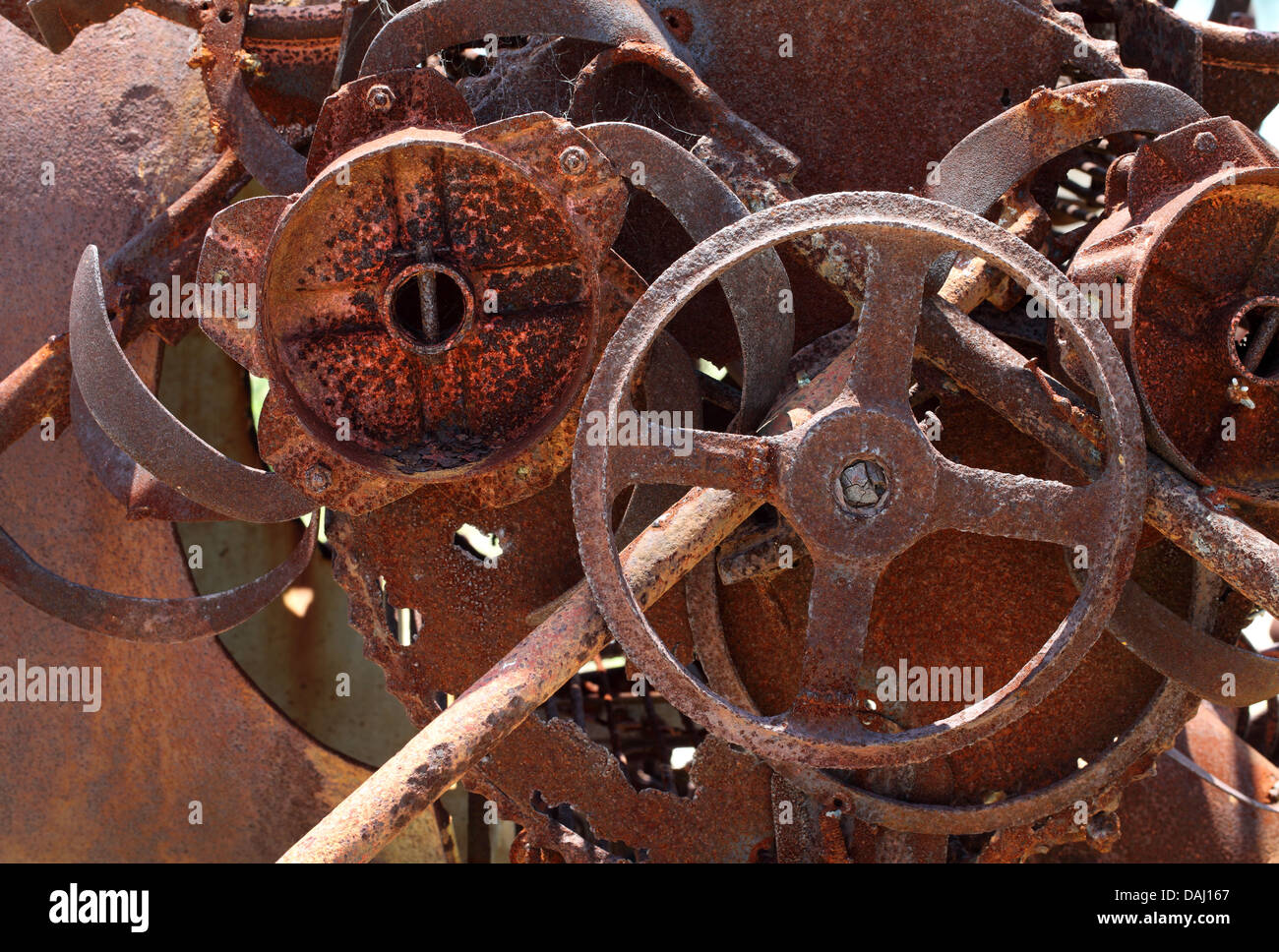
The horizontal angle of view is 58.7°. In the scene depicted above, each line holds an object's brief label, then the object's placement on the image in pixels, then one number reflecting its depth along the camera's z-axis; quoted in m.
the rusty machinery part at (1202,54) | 2.16
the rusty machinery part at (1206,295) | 1.80
